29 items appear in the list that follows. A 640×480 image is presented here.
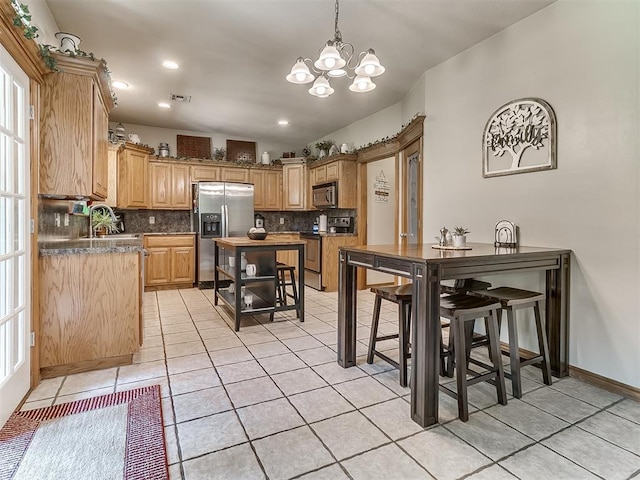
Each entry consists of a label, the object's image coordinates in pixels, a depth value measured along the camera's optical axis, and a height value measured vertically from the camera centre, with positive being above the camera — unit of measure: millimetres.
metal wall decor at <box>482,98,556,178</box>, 2562 +757
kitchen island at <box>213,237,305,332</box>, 3467 -467
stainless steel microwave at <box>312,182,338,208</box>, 5547 +654
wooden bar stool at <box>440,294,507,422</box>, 1894 -584
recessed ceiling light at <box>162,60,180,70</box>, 3451 +1724
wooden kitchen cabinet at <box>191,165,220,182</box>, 5867 +1048
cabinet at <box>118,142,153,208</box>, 5160 +902
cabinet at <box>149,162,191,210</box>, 5617 +801
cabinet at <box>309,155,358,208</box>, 5453 +895
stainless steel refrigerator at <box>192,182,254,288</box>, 5594 +330
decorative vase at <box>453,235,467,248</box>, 2520 -51
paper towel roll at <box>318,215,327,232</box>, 6043 +196
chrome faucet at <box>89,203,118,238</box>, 3727 +164
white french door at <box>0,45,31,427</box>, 1846 -18
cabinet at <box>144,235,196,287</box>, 5379 -416
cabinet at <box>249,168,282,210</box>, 6387 +861
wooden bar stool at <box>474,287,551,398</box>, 2154 -595
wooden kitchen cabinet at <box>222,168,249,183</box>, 6098 +1072
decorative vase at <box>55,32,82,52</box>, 2400 +1347
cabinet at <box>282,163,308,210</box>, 6426 +911
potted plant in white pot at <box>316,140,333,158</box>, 6148 +1558
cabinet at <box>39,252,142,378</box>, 2334 -545
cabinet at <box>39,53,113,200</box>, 2340 +742
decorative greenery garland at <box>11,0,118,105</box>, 1726 +1127
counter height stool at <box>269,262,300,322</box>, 3850 -601
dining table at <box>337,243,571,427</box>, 1837 -314
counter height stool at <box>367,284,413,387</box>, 2271 -573
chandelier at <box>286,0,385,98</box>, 2207 +1139
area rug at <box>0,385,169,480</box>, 1481 -1008
